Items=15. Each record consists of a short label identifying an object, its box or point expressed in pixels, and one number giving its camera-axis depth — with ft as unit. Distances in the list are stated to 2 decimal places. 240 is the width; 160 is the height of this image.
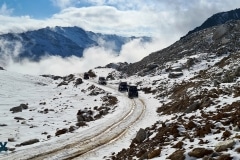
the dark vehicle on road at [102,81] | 371.97
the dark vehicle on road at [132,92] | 232.04
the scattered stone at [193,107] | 112.57
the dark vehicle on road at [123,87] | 289.29
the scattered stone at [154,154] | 66.08
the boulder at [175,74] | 281.74
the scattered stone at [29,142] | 103.35
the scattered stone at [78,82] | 409.94
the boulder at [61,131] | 119.25
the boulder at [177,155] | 59.56
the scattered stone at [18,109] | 211.04
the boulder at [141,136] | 92.17
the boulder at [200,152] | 58.75
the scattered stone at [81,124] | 131.81
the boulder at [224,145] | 58.54
